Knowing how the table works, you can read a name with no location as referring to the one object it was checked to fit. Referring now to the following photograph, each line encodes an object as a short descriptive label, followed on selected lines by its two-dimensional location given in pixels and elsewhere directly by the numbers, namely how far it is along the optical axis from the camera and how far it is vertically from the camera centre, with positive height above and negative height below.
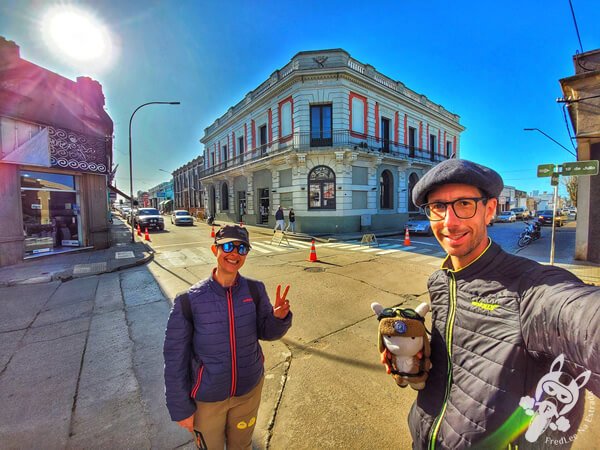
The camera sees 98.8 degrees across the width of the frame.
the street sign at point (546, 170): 7.71 +1.12
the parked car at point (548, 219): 24.75 -1.24
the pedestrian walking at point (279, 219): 17.98 -0.68
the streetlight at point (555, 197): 7.48 +0.27
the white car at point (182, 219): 27.35 -0.91
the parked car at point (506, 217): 32.49 -1.31
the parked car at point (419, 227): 17.25 -1.34
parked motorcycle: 13.18 -1.56
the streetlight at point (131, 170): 14.68 +2.51
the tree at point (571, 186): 29.64 +2.31
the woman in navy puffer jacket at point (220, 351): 1.74 -1.00
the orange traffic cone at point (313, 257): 9.54 -1.78
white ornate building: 17.84 +5.05
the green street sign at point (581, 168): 6.96 +1.05
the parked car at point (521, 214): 38.44 -1.11
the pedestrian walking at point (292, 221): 18.34 -0.84
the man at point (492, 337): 1.00 -0.55
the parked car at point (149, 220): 21.27 -0.76
